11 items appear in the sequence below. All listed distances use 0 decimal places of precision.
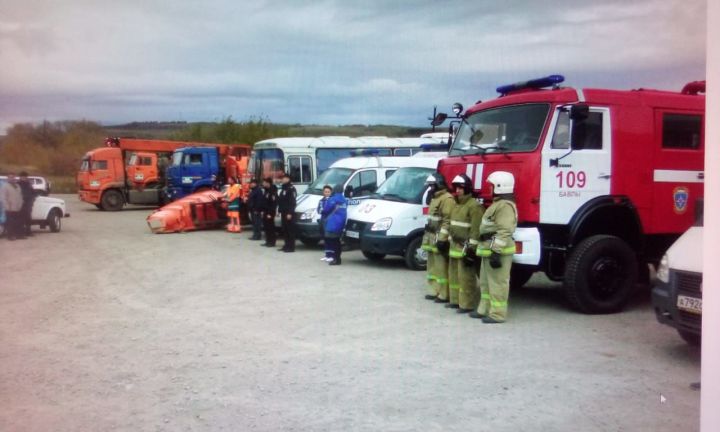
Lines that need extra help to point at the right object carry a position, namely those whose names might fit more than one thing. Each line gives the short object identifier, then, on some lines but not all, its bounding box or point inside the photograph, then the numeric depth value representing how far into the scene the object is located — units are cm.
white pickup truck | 1806
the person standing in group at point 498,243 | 779
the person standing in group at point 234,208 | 1988
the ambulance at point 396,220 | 1192
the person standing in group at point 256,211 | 1758
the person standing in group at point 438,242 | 903
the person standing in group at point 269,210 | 1575
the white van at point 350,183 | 1500
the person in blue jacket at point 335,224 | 1275
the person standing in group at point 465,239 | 848
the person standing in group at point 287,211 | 1480
